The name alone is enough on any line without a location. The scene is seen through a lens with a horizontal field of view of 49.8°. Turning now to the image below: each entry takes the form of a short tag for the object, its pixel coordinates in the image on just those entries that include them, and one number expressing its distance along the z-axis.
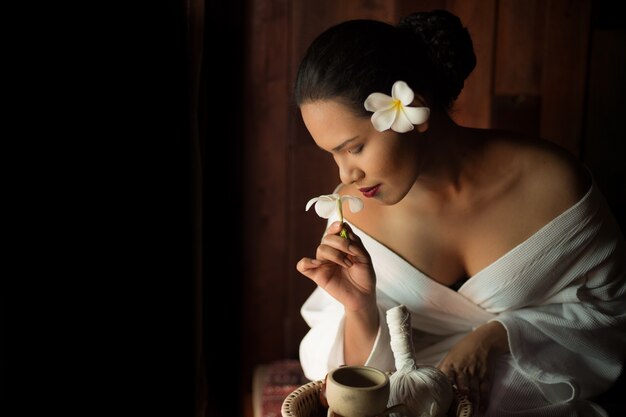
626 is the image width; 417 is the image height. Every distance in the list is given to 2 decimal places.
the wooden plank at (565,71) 1.80
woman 1.20
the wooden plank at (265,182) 1.81
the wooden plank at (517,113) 1.87
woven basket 1.01
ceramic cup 0.92
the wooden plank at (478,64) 1.80
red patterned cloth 1.67
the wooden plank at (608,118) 1.82
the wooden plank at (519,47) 1.81
